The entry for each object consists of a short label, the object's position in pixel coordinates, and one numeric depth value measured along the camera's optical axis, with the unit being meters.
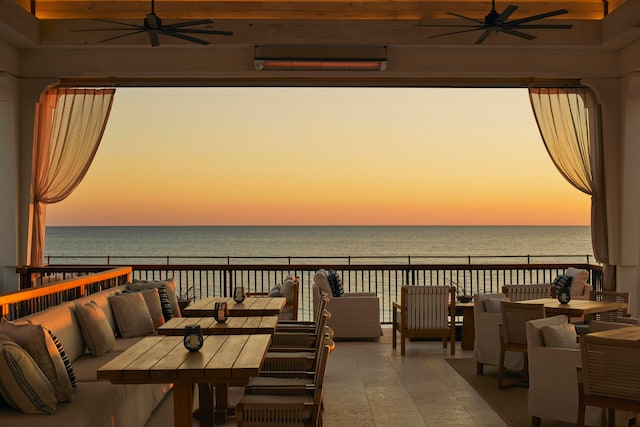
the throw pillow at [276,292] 8.91
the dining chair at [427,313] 8.72
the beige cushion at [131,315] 7.17
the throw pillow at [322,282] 9.59
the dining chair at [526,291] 8.36
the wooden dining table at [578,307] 7.43
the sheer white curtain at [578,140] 10.14
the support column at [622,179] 9.91
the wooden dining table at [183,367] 4.12
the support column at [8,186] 9.73
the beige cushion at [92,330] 6.18
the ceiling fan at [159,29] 7.18
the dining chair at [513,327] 6.84
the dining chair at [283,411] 4.27
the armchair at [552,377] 5.46
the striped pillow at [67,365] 4.65
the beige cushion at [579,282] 9.48
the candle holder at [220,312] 6.12
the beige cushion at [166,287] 8.23
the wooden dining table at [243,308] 7.06
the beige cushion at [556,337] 5.59
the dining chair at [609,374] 4.48
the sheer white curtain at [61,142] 9.96
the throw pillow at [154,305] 7.80
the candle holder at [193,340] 4.59
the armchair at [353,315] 9.54
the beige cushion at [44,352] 4.42
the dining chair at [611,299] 8.05
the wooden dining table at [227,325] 5.84
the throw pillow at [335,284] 9.70
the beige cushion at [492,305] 7.83
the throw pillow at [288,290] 8.83
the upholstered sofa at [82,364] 4.20
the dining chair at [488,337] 7.53
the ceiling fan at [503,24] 7.37
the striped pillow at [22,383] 4.12
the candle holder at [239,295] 7.54
